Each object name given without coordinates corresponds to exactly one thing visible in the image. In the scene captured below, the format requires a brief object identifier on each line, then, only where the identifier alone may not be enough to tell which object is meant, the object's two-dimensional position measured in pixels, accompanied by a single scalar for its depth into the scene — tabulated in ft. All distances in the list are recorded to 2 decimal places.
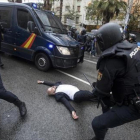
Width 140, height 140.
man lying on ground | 10.65
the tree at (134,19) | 61.31
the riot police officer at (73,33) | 37.73
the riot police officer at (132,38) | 22.89
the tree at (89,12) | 79.20
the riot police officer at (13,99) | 8.32
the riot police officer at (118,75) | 4.96
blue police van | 15.60
